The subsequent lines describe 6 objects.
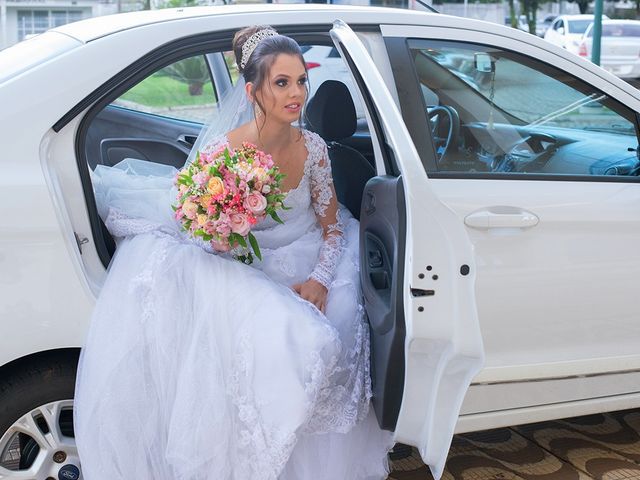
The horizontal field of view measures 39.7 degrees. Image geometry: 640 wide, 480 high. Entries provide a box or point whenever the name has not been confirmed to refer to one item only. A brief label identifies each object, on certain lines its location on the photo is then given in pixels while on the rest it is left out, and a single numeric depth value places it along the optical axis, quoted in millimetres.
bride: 2398
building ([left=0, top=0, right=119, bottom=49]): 35138
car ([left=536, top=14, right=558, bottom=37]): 41150
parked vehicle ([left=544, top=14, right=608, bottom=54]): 23641
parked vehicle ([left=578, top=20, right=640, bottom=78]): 20031
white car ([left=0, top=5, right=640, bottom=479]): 2311
